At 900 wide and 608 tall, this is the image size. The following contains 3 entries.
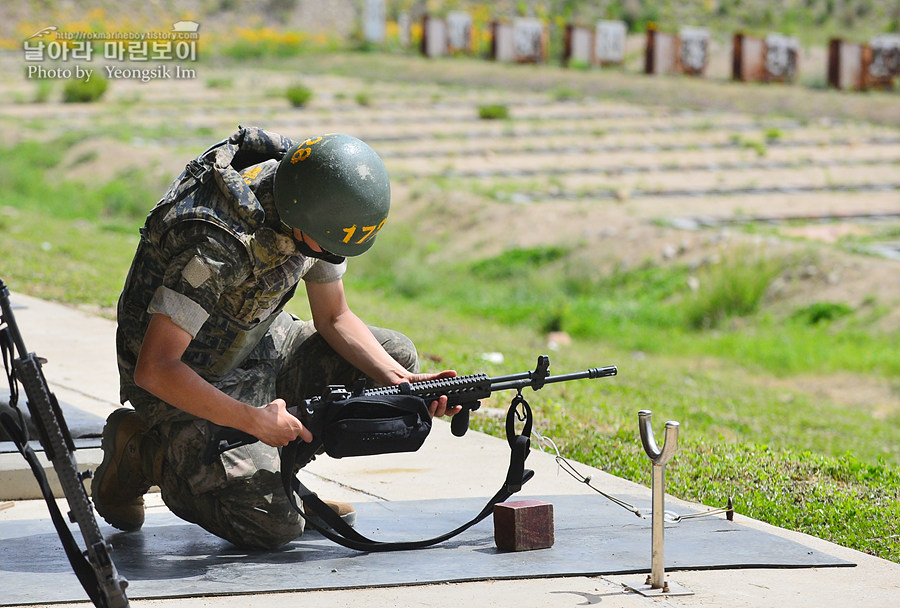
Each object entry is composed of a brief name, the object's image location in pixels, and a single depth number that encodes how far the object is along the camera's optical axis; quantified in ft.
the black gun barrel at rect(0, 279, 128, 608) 18.76
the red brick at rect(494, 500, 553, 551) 25.77
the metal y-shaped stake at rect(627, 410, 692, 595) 23.26
